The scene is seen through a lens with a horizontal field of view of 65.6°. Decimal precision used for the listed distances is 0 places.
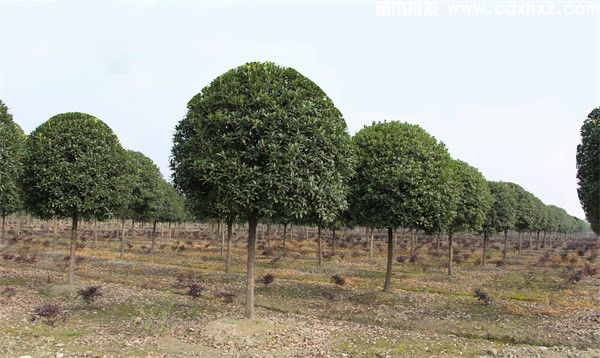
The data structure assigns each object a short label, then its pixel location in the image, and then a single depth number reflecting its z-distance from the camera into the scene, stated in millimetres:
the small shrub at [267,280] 21297
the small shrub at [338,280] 22119
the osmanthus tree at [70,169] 17578
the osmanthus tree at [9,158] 16000
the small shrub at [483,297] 18766
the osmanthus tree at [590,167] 16766
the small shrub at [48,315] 13398
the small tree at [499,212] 33625
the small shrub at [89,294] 15859
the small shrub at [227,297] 17575
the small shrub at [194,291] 18203
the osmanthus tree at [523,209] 41688
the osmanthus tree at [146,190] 32750
